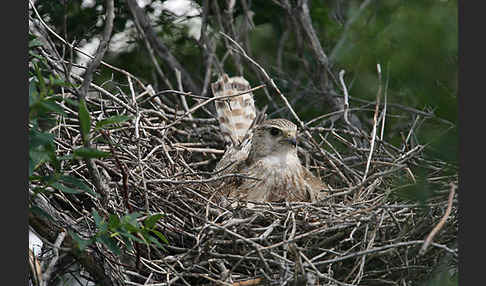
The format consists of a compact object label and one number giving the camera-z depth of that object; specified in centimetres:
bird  883
